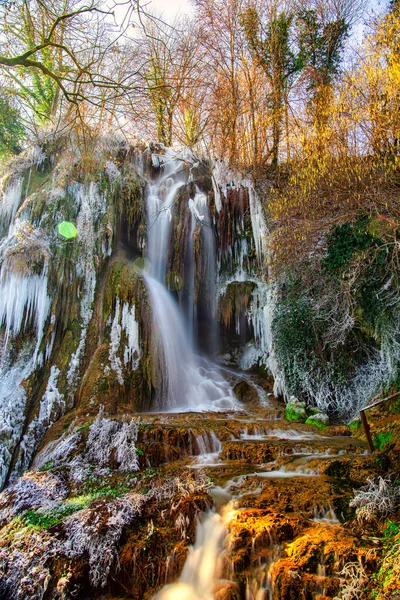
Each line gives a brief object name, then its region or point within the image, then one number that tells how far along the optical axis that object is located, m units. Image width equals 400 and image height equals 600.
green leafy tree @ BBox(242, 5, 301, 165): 14.44
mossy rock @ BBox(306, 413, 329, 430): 7.54
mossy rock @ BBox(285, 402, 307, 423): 8.02
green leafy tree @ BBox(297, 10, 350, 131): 13.92
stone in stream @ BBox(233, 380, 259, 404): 9.84
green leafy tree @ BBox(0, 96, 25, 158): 13.28
